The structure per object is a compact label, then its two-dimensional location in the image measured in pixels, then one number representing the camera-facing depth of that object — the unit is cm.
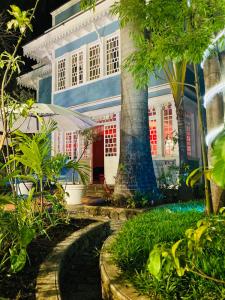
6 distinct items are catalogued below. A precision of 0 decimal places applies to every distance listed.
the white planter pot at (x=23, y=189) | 674
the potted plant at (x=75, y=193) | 607
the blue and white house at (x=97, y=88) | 831
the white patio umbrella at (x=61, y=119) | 594
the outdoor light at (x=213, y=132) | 369
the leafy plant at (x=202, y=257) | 141
